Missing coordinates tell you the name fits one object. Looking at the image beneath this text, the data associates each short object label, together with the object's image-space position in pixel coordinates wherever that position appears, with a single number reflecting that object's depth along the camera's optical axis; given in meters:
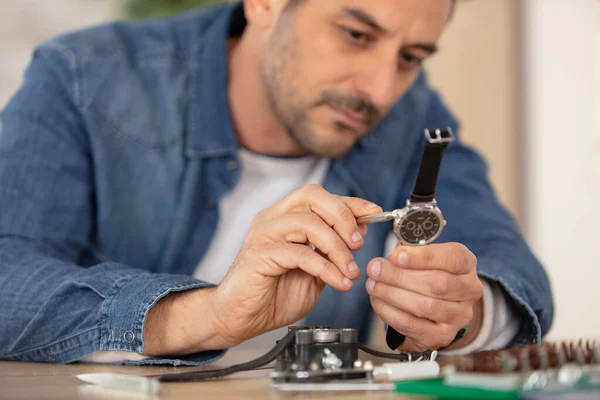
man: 1.04
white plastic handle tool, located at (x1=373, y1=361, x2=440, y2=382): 0.81
